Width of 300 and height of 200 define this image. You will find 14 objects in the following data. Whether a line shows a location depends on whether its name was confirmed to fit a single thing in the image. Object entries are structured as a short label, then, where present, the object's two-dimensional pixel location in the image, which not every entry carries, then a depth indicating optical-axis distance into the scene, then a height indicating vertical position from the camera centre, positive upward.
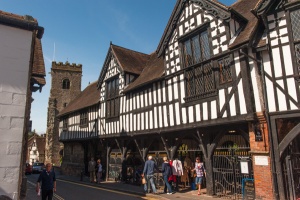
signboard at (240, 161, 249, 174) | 8.40 -0.71
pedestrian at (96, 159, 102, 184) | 15.47 -1.36
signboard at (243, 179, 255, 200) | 8.12 -1.42
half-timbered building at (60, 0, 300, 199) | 7.96 +1.98
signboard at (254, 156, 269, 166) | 8.04 -0.48
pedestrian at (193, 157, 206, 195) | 10.24 -0.99
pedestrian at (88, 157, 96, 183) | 15.90 -1.36
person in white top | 11.05 -0.92
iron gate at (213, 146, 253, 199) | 9.02 -1.01
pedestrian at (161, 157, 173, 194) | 10.41 -1.03
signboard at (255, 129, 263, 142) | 8.25 +0.33
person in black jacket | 6.75 -0.88
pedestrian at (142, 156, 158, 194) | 10.66 -0.95
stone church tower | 34.38 +7.79
